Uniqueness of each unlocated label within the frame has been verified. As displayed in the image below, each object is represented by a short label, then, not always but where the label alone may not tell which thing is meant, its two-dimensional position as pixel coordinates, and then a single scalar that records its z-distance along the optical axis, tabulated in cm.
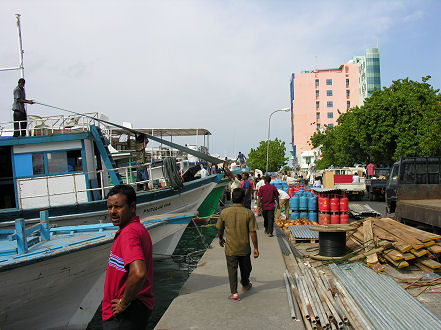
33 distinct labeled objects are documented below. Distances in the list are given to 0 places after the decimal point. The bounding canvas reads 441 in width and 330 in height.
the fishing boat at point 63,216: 559
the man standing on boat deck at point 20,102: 1159
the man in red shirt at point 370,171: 2425
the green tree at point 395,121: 2508
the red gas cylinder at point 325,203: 1219
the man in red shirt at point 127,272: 254
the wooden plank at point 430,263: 648
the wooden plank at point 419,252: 672
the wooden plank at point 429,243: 685
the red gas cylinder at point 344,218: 1214
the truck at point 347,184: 2147
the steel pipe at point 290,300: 462
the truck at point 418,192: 798
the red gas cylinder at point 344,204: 1209
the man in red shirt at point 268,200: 1007
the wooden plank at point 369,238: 720
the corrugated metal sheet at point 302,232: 982
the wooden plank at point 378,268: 687
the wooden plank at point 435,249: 662
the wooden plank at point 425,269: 659
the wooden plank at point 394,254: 681
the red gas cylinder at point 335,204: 1203
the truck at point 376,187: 2136
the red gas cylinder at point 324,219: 1220
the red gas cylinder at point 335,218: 1209
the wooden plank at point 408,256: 673
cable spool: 799
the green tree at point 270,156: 6179
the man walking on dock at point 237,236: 524
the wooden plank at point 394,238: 684
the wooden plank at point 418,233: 692
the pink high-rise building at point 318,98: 8156
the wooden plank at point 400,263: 667
